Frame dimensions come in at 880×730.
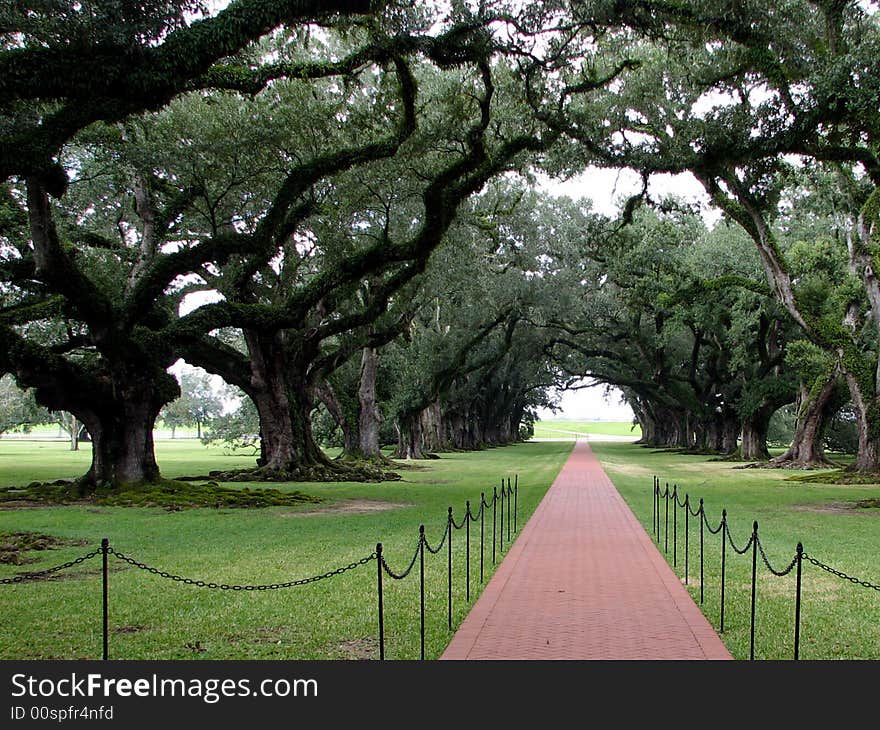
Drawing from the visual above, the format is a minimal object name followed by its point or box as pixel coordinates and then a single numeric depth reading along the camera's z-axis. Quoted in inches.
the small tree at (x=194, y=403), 3960.4
